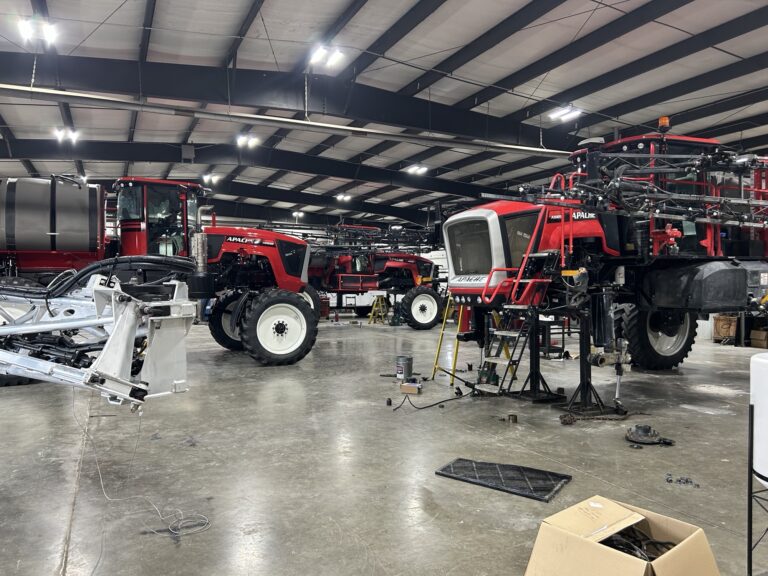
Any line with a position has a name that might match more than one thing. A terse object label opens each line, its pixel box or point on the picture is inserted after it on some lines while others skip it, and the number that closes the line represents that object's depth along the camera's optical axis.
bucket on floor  6.11
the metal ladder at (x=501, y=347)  5.23
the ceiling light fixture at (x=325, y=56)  7.82
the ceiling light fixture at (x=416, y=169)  14.54
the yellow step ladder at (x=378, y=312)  16.03
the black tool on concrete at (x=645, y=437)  4.05
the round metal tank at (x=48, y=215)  6.41
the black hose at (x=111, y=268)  3.93
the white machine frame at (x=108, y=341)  3.55
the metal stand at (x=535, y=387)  5.46
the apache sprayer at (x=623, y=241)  4.93
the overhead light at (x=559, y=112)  9.83
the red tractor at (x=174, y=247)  6.49
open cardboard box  1.61
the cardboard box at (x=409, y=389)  5.70
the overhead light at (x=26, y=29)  6.45
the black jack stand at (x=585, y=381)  4.98
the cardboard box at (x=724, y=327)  10.58
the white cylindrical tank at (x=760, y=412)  1.80
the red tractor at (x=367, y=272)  15.66
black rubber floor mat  3.10
